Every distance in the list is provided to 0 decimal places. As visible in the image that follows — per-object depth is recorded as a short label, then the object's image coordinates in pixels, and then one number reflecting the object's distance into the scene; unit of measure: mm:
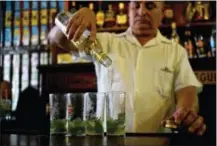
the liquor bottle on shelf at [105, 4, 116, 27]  3635
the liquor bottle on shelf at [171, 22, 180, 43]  3324
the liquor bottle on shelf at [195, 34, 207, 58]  3229
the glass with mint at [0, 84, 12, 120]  1054
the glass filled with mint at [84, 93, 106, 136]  953
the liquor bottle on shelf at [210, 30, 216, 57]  3179
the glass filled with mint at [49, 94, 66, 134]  978
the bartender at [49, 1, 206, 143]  1630
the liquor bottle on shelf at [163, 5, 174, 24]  3508
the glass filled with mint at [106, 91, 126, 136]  943
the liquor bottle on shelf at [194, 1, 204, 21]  3365
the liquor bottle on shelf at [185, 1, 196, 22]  3404
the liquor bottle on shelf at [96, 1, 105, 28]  3623
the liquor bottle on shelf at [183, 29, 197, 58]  3238
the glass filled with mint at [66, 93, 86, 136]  945
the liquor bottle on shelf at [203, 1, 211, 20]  3352
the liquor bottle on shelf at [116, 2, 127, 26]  3598
